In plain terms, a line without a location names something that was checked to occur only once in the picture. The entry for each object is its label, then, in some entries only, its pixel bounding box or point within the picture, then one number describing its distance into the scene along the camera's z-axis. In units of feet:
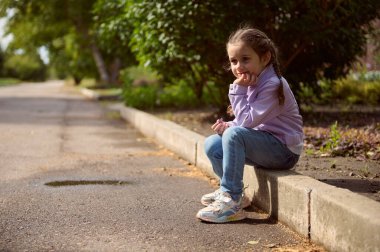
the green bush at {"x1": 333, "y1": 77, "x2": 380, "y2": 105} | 34.17
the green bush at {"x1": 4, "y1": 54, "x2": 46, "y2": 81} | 219.61
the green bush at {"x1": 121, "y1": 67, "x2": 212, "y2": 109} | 38.96
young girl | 11.69
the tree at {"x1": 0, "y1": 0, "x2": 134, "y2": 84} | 85.10
